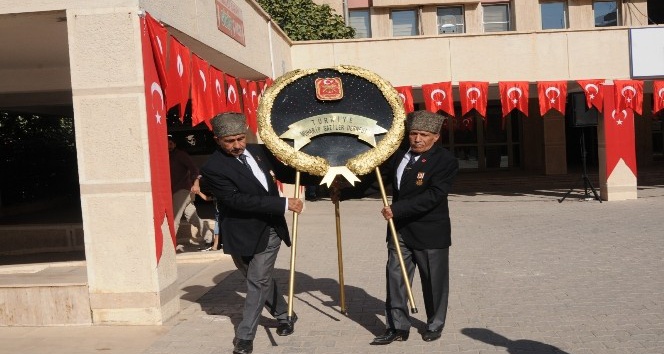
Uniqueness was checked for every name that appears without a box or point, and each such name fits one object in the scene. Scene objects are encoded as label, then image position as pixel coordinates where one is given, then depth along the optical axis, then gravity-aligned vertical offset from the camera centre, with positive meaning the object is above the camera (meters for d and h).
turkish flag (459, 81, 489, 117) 15.59 +0.87
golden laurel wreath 5.64 +0.04
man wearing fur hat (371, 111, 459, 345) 5.40 -0.68
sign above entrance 9.73 +1.91
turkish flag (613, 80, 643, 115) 15.24 +0.70
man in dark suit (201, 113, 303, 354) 5.30 -0.45
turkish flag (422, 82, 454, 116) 15.60 +0.90
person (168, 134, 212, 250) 10.32 -0.44
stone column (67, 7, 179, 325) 6.12 -0.03
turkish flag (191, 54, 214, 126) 8.40 +0.75
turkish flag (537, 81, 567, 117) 15.62 +0.81
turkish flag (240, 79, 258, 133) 11.74 +0.86
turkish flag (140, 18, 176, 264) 6.20 +0.10
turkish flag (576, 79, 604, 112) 15.33 +0.75
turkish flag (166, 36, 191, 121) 7.10 +0.82
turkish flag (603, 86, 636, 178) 15.55 -0.21
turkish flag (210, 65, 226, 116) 9.32 +0.82
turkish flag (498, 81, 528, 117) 15.61 +0.83
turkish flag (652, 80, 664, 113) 15.58 +0.62
